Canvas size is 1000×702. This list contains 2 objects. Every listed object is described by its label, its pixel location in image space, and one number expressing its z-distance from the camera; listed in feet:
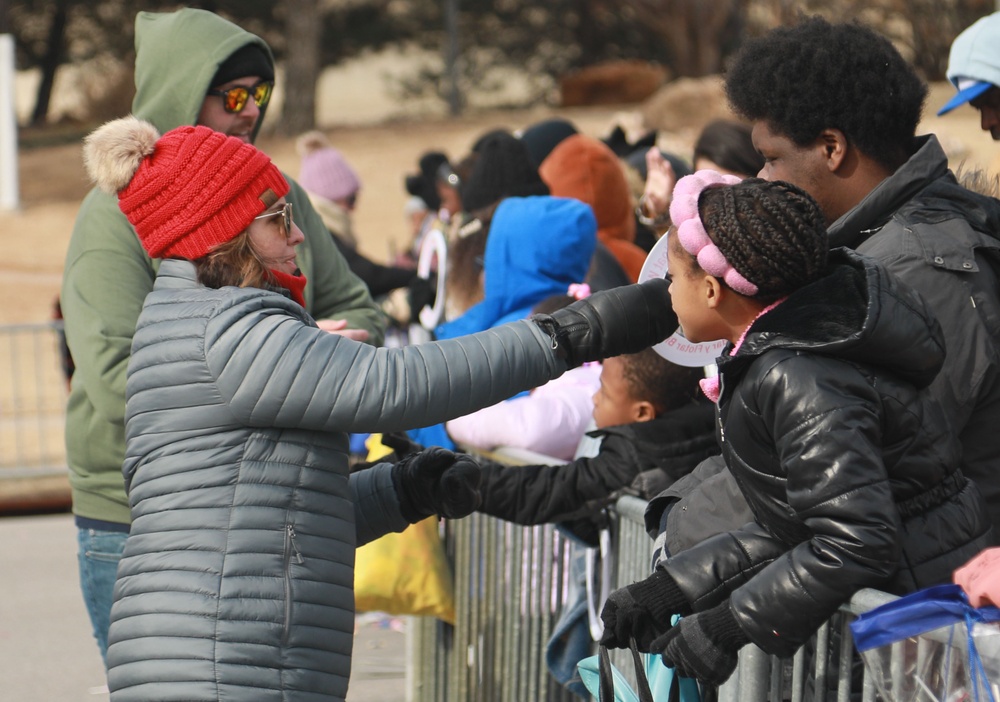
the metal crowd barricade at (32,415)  61.53
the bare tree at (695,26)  149.60
